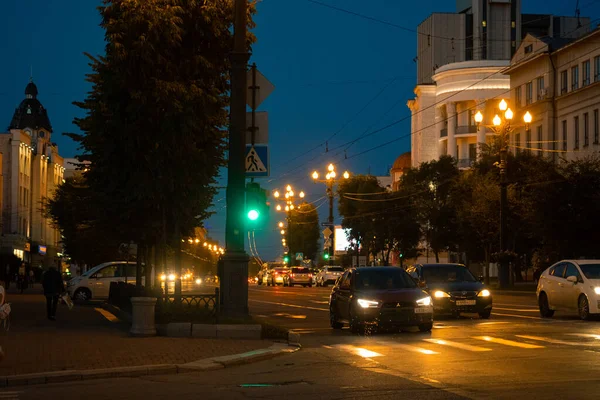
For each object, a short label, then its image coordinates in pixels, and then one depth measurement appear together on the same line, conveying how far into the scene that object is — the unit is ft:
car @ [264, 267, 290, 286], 251.19
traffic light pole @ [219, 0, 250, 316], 62.90
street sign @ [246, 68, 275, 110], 65.72
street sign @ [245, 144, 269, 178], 64.75
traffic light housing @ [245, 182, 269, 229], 63.57
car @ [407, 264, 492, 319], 83.25
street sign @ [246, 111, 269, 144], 65.82
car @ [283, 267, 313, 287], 237.68
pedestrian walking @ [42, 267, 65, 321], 86.74
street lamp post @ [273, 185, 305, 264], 263.02
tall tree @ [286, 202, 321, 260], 445.21
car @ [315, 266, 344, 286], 234.23
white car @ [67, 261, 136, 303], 141.69
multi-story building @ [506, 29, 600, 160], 201.16
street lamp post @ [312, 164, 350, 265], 217.97
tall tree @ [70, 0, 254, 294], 89.76
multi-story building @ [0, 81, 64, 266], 316.81
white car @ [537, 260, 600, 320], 78.33
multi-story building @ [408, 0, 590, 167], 312.71
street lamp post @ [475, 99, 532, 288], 142.64
